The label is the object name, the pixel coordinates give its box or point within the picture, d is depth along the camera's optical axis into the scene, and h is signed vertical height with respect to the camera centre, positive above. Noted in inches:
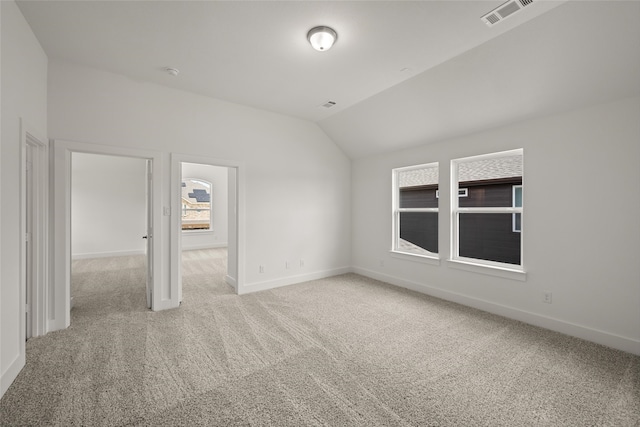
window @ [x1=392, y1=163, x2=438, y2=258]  176.9 +2.0
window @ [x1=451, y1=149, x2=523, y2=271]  140.4 +2.1
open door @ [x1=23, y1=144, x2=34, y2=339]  106.1 -7.2
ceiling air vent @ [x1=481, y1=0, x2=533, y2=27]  80.2 +61.3
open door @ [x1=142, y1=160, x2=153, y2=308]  138.6 -10.6
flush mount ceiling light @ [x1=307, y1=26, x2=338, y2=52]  93.5 +60.6
